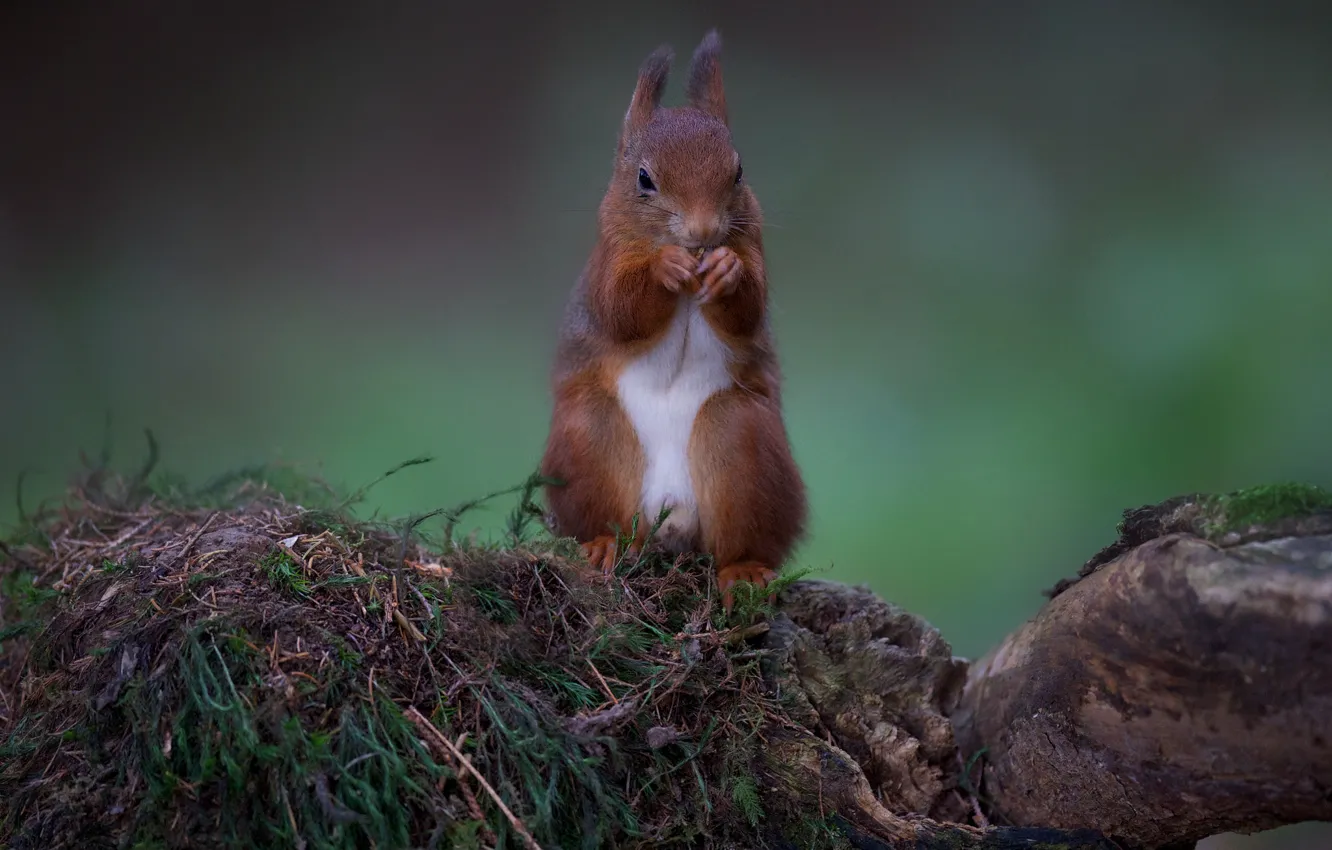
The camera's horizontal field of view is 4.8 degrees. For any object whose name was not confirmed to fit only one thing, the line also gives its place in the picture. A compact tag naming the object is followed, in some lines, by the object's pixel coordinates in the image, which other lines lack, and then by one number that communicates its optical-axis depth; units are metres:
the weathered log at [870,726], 5.94
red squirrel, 6.01
